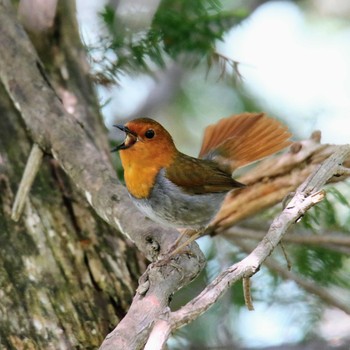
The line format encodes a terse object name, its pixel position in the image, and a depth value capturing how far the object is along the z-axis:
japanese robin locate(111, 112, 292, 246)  7.15
